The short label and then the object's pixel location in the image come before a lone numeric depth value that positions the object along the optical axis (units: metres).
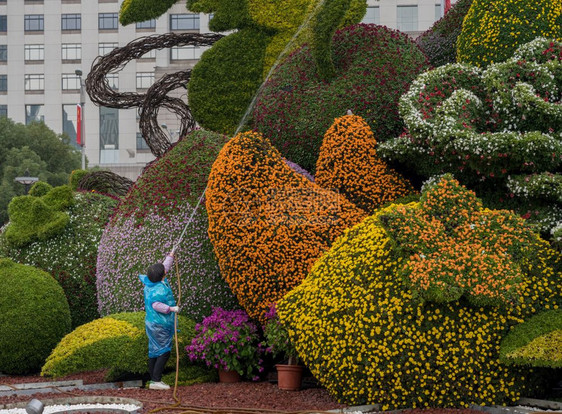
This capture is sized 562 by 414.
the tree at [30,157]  37.94
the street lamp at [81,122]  32.09
